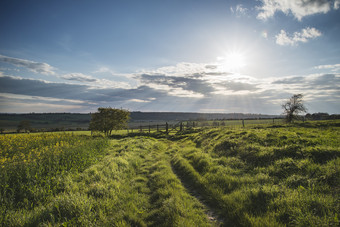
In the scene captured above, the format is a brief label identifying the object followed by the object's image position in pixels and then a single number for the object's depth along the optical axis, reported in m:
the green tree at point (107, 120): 33.78
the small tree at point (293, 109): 40.09
